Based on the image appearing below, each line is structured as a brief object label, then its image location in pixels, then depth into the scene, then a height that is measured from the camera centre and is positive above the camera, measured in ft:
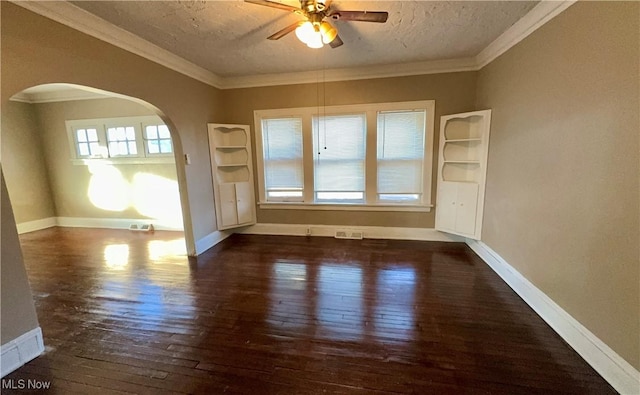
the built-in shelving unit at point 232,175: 13.79 -1.00
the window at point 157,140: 15.64 +1.19
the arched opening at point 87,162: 15.88 -0.07
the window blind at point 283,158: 14.20 -0.10
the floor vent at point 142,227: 16.30 -4.29
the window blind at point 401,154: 12.94 +0.01
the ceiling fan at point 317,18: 6.23 +3.44
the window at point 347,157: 13.03 -0.07
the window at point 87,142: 16.63 +1.22
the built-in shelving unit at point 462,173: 11.30 -0.98
